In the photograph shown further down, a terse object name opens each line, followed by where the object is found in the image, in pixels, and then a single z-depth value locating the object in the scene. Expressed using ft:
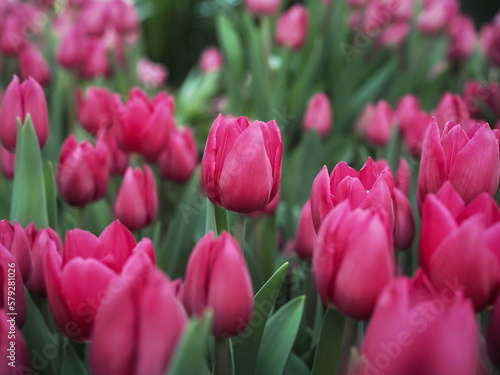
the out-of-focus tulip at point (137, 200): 1.75
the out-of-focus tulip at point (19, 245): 1.21
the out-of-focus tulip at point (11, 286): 1.06
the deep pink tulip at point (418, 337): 0.75
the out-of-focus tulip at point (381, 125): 2.63
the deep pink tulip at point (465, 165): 1.19
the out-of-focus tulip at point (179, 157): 1.98
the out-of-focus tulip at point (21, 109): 1.69
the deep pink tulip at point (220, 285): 0.97
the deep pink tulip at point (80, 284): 0.98
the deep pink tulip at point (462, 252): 0.91
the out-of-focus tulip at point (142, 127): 1.90
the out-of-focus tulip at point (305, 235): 1.55
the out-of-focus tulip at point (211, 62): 5.04
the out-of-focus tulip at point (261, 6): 3.77
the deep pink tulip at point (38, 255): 1.27
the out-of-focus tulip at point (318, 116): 2.69
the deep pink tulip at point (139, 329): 0.79
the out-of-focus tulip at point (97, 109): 2.23
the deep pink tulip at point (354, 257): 0.92
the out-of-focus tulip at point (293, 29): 3.39
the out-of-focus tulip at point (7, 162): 2.05
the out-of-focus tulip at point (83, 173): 1.74
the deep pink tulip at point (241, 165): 1.20
